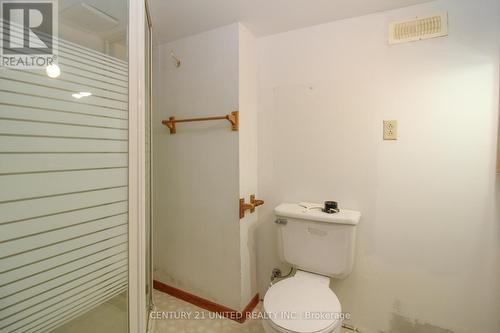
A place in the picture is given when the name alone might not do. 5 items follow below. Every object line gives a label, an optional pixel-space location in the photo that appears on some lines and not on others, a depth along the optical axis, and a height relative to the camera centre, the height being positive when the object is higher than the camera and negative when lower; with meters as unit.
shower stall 0.59 -0.06
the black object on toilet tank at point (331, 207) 1.35 -0.27
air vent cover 1.21 +0.77
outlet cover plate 1.31 +0.20
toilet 0.98 -0.62
